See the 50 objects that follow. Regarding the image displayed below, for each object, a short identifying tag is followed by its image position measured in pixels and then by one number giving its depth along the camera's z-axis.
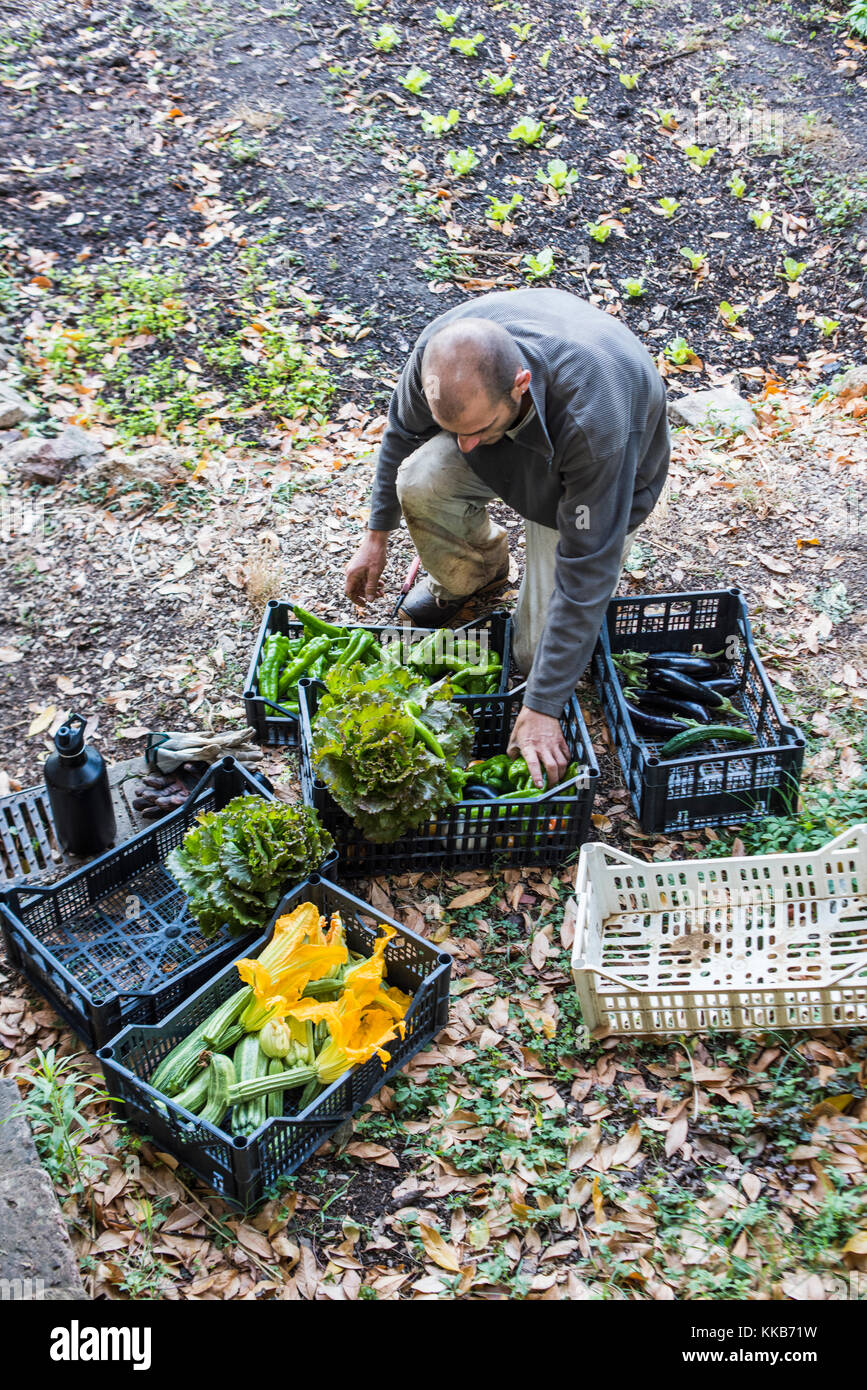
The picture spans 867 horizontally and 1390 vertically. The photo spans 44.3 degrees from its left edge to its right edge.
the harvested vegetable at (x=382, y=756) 3.70
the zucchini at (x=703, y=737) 4.44
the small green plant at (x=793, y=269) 8.45
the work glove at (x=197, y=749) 4.41
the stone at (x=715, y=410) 6.99
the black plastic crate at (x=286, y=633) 4.59
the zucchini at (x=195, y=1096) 3.19
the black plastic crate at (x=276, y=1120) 3.05
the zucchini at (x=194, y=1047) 3.23
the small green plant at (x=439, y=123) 9.04
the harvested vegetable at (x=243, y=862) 3.54
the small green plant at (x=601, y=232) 8.57
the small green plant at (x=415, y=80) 9.26
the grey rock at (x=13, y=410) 6.46
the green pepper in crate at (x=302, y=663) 4.61
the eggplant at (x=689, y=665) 4.89
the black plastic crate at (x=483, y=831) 4.03
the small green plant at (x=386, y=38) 9.57
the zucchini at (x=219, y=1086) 3.18
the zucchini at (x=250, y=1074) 3.13
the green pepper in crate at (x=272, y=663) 4.61
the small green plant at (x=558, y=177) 8.87
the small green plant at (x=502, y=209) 8.51
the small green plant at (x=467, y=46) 9.55
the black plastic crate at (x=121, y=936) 3.46
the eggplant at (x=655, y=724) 4.60
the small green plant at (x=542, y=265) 8.10
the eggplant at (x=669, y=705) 4.68
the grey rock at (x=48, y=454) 6.11
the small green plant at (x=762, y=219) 8.84
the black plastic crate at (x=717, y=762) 4.23
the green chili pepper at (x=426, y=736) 3.88
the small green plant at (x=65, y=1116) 3.20
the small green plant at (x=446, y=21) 9.78
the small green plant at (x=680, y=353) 7.77
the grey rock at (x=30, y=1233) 2.78
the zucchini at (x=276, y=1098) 3.18
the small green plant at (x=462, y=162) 8.79
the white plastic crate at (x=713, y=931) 3.52
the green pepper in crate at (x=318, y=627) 4.78
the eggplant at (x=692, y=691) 4.72
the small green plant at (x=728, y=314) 8.19
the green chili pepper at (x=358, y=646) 4.57
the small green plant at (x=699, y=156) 9.22
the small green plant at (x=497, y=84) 9.34
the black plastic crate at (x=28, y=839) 4.14
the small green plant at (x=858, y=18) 10.40
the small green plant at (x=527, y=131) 9.07
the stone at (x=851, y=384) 7.20
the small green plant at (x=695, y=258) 8.51
